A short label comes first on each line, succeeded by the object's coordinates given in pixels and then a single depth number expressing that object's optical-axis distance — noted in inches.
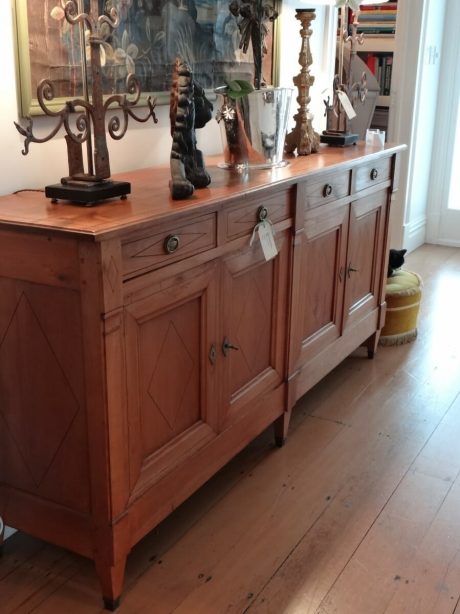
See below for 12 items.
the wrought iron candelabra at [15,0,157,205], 61.9
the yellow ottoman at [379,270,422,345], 127.6
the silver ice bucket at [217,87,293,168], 87.0
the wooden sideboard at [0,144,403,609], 58.6
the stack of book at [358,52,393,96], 177.0
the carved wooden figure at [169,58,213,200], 68.3
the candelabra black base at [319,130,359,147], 111.1
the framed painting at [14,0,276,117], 68.7
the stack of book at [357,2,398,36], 174.2
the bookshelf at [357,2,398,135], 175.0
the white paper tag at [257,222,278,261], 78.2
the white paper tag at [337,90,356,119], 108.0
